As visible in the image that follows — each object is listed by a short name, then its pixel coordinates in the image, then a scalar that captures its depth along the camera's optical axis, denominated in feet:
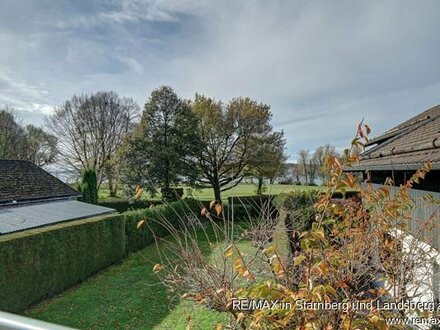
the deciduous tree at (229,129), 87.51
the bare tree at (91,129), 96.37
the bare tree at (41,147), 96.78
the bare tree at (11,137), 94.84
